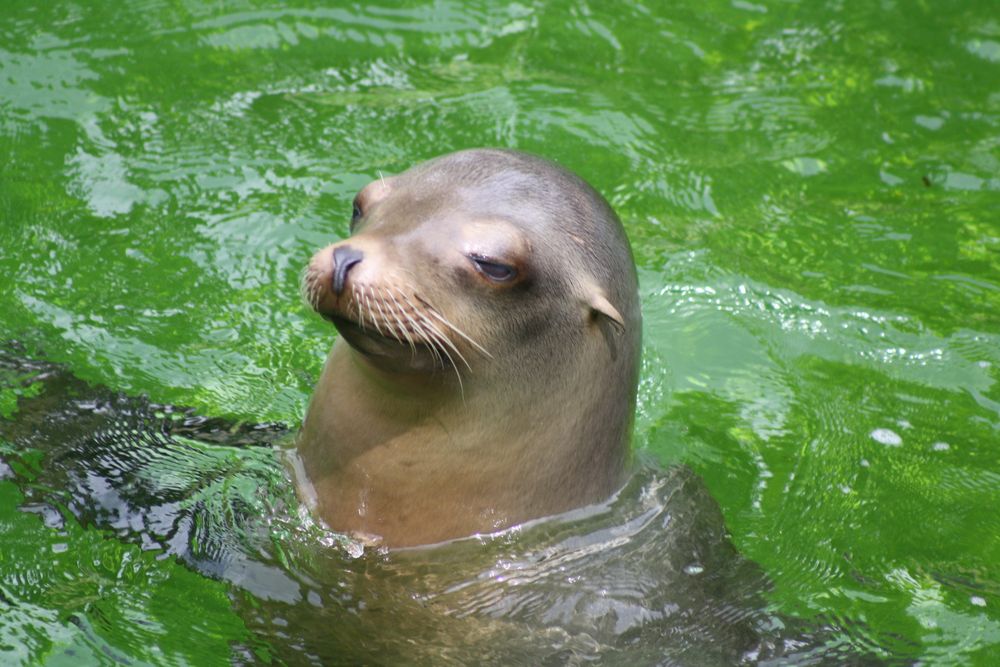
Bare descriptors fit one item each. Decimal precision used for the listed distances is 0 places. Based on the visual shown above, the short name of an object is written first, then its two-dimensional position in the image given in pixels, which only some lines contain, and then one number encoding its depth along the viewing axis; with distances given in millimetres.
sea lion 9680
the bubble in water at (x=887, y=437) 13883
